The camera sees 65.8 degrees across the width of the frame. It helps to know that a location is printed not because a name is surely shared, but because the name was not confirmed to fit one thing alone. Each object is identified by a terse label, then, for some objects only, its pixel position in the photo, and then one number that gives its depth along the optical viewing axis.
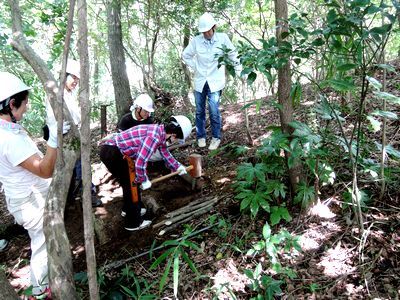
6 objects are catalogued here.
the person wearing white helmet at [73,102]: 3.69
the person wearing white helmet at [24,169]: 2.29
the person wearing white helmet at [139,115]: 4.00
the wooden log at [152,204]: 4.01
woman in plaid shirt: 3.49
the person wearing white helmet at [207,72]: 4.63
